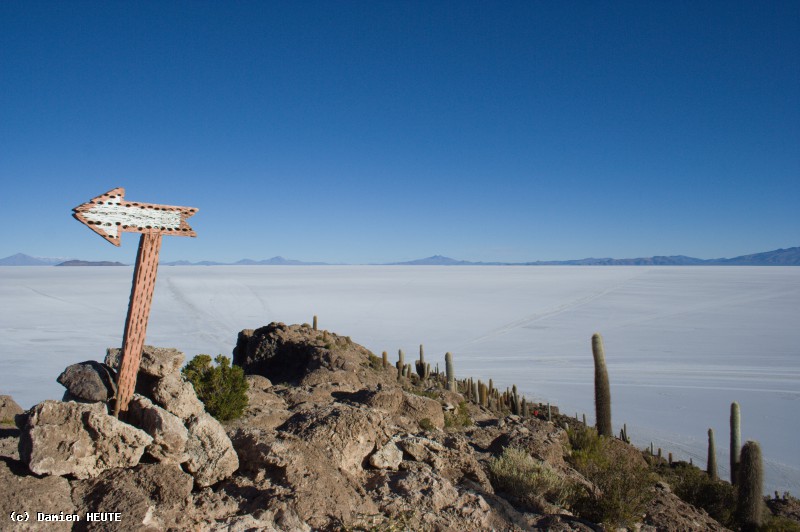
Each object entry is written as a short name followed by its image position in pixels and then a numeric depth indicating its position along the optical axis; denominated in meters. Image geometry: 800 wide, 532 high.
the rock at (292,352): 15.28
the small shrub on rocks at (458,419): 11.37
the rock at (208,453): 5.50
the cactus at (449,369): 19.15
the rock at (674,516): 7.91
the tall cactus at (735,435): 14.23
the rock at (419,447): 7.42
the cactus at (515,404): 17.53
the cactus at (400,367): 18.99
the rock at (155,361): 6.33
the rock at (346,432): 6.63
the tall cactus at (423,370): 20.97
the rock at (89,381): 5.94
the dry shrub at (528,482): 7.31
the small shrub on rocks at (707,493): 10.91
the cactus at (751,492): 10.74
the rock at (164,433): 5.33
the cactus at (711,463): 13.75
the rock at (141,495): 4.50
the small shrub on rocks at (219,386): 8.55
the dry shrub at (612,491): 7.36
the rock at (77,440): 4.73
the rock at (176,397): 6.21
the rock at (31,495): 4.24
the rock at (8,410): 8.26
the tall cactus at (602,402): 15.34
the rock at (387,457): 6.79
